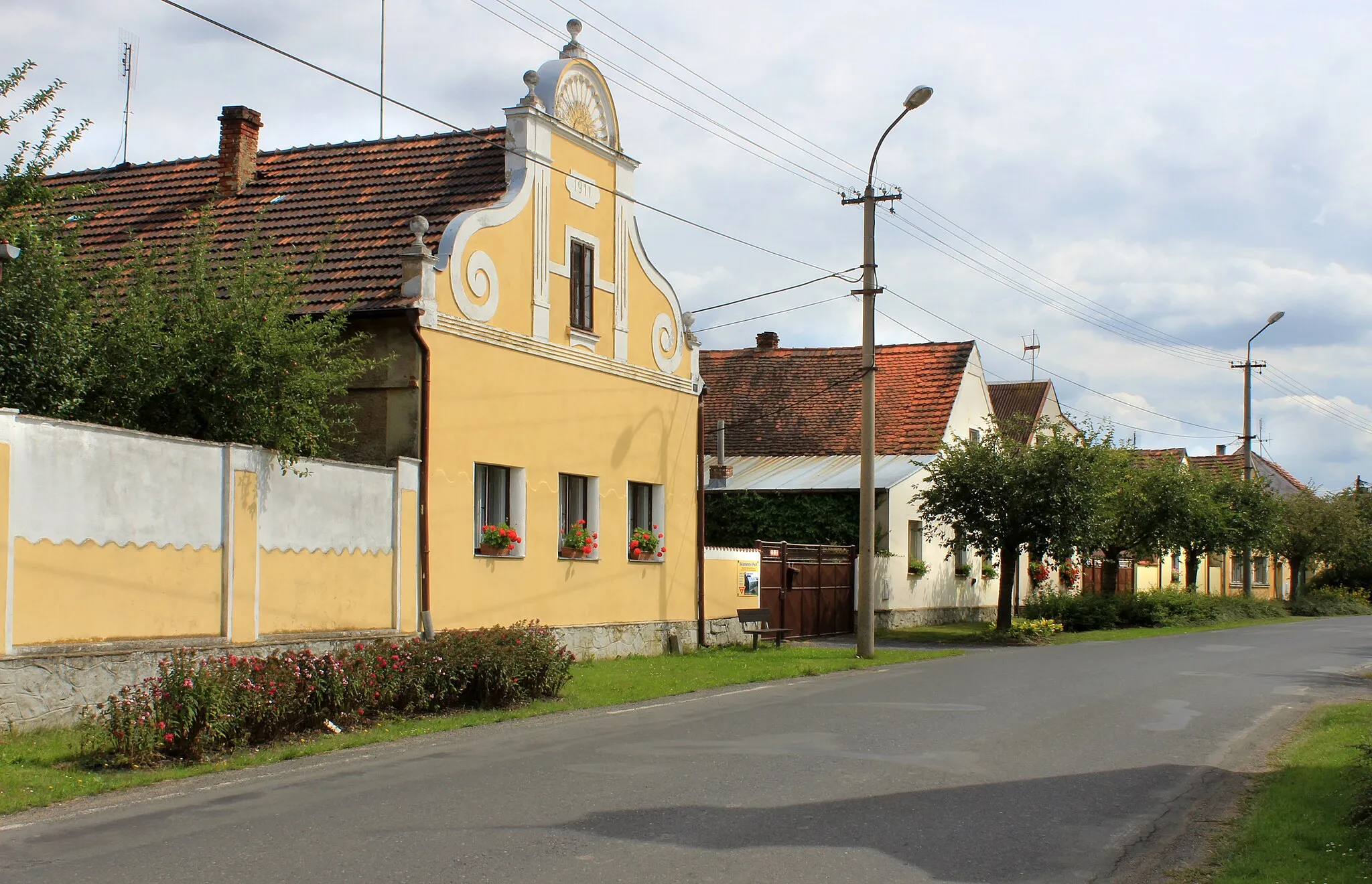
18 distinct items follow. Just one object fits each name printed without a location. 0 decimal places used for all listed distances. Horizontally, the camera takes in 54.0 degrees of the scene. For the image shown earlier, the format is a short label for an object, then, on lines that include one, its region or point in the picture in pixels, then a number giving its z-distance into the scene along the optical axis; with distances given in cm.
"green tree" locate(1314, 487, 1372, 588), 5578
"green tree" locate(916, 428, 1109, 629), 3117
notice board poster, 2706
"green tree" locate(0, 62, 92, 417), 1387
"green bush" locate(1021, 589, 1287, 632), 3722
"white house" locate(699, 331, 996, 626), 3403
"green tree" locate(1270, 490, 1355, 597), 5553
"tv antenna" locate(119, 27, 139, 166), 2636
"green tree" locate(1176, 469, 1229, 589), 4106
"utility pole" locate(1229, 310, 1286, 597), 5012
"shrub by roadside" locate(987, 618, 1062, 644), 3130
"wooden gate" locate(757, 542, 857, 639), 2836
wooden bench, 2538
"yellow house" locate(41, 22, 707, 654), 1884
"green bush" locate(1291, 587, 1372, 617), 5338
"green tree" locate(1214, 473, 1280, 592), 4819
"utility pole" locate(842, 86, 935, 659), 2392
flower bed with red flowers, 1118
